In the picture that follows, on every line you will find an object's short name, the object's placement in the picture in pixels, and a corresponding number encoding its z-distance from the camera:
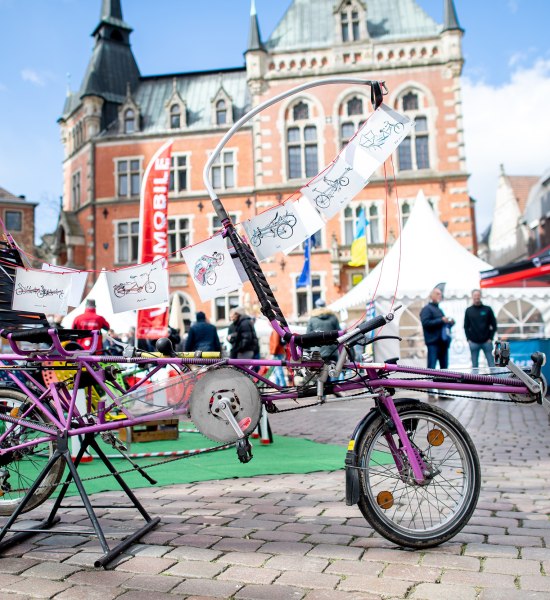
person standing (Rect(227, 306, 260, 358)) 10.38
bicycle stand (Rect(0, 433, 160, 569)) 3.15
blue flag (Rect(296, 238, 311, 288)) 20.52
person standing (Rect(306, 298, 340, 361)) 10.81
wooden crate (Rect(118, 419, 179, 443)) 7.34
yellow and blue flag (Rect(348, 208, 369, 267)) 18.41
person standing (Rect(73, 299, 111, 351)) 7.70
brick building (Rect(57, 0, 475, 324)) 28.38
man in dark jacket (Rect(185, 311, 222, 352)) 10.09
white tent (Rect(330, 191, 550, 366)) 15.08
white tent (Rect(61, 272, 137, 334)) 15.89
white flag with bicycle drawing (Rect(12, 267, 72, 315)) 3.78
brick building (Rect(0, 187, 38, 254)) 42.91
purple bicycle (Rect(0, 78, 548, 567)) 3.19
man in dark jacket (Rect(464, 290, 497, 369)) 11.58
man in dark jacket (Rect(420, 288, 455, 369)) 11.41
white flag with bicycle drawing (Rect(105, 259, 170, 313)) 3.80
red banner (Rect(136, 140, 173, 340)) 10.40
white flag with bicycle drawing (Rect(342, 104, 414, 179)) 3.70
